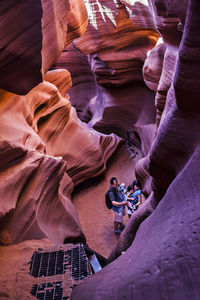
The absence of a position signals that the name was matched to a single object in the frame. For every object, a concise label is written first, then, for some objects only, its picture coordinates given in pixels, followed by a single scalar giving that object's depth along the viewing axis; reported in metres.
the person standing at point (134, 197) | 6.56
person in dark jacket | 6.19
